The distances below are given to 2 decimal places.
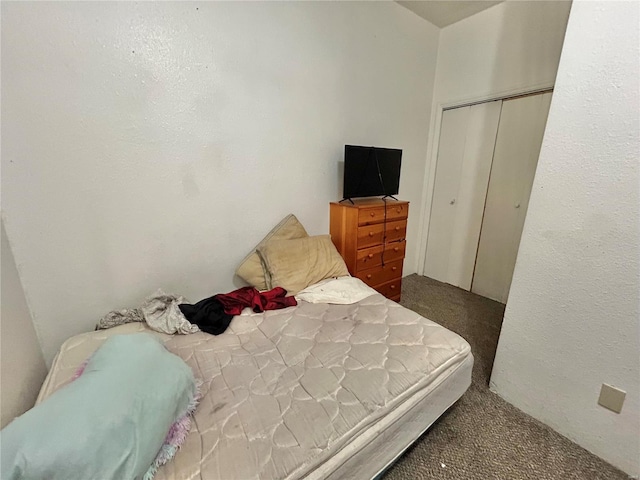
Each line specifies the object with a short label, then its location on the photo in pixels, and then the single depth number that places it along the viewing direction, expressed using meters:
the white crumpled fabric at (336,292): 1.80
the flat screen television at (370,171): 2.24
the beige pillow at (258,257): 1.98
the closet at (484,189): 2.43
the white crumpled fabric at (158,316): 1.51
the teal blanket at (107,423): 0.69
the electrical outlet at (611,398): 1.24
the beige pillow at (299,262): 1.93
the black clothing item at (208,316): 1.54
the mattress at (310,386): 0.87
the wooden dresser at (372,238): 2.30
